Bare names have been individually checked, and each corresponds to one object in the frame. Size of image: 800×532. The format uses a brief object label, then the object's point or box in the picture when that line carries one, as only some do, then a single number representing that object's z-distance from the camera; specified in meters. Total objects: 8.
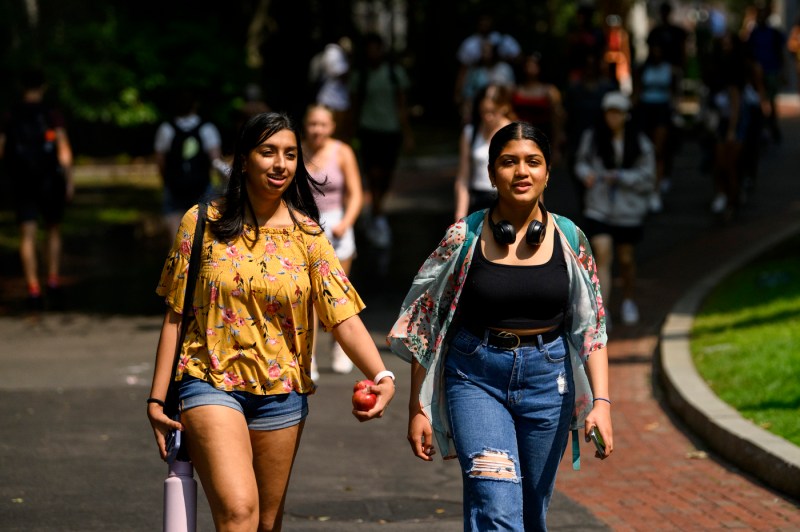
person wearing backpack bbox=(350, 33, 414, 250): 31.69
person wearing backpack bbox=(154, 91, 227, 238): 23.80
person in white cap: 22.34
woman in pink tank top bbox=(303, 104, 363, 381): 19.19
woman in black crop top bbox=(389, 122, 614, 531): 9.64
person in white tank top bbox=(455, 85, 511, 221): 19.70
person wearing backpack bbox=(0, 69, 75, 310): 25.75
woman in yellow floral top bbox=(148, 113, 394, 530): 9.28
